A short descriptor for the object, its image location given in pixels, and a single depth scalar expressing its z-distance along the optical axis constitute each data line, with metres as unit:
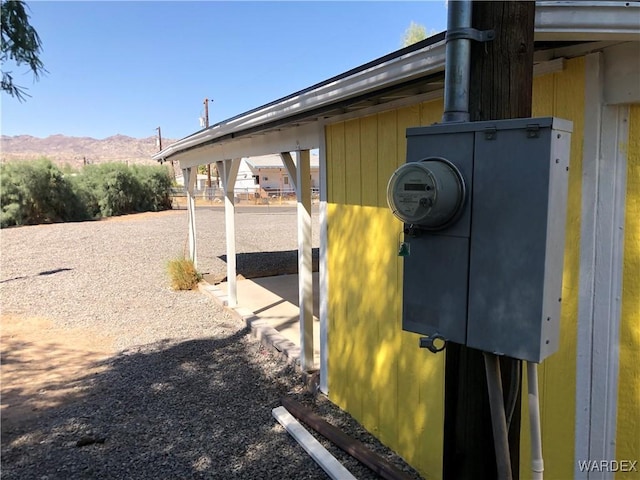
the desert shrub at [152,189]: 30.84
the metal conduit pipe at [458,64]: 1.24
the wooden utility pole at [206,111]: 37.79
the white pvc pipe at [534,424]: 1.25
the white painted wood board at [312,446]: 3.24
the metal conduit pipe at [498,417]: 1.21
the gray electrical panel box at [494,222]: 1.15
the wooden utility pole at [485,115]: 1.23
